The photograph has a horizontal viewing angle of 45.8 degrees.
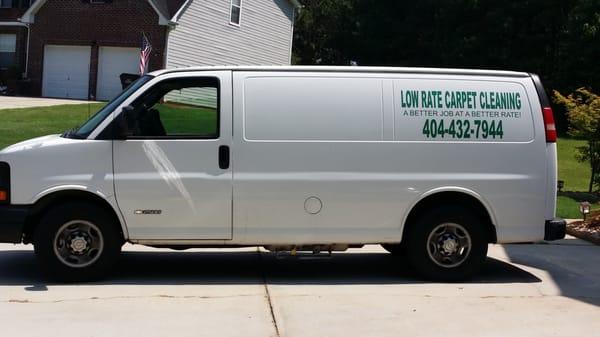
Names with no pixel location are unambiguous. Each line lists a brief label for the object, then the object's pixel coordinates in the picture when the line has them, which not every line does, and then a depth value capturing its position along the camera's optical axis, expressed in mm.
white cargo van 6648
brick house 28312
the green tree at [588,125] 13562
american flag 17086
